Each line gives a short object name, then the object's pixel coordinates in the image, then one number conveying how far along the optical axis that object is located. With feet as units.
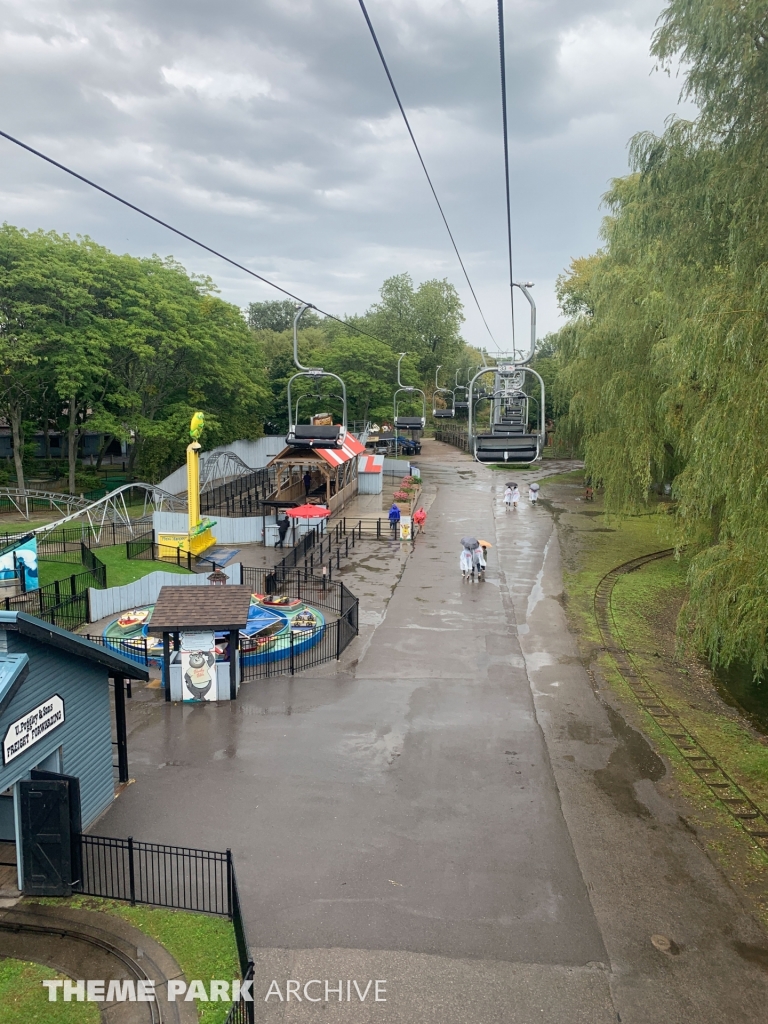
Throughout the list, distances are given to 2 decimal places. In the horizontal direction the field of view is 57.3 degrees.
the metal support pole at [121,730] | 36.46
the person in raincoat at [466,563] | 81.92
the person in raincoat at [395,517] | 106.11
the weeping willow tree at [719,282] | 36.27
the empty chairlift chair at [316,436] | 107.96
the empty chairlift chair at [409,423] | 216.43
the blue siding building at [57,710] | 28.07
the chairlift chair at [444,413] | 198.55
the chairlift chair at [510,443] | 60.03
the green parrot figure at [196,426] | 91.04
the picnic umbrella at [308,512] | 90.12
